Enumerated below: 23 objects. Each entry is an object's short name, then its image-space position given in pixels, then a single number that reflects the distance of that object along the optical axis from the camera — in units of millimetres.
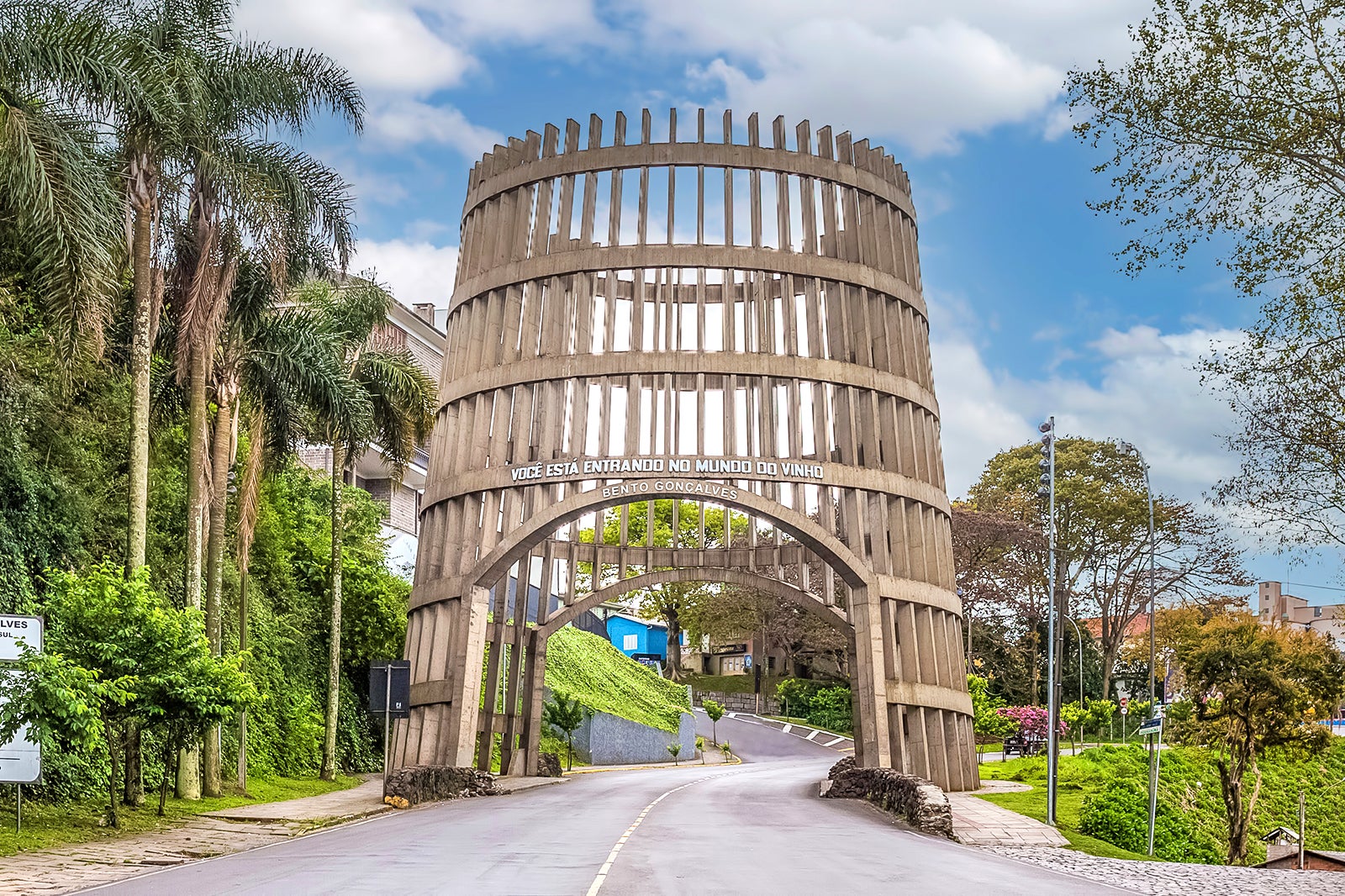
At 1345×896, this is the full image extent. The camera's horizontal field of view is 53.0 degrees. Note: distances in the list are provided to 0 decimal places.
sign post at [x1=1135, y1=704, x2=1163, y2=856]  24828
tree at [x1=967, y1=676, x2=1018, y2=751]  55438
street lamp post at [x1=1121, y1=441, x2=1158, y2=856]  25438
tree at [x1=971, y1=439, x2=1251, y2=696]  61625
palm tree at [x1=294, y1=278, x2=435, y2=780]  33219
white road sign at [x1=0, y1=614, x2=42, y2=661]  16672
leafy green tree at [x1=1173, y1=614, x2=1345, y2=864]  31859
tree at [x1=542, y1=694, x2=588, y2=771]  47438
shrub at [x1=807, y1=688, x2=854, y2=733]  73688
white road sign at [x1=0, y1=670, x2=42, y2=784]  16219
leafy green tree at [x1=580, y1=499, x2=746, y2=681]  81438
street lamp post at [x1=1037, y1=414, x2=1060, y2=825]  26188
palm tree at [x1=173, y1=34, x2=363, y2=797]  24000
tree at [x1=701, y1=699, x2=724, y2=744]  67375
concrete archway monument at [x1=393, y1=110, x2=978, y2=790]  31953
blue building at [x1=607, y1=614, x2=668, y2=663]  92812
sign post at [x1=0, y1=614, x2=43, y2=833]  16234
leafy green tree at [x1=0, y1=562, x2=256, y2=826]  19219
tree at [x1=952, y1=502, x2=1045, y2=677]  60750
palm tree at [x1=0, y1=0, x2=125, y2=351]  18594
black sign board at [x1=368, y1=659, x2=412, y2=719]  26609
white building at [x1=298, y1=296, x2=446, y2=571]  52938
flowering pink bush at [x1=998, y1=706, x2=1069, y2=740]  51000
